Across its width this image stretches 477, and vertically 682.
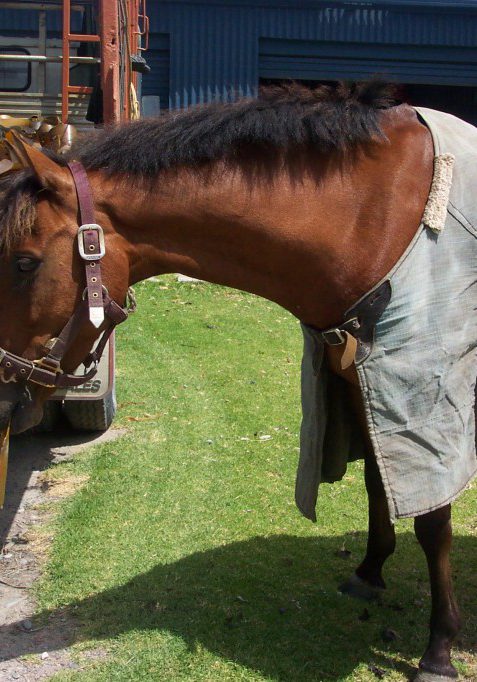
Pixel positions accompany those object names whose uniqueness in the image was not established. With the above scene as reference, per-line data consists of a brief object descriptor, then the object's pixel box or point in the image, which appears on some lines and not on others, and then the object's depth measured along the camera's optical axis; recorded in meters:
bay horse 2.49
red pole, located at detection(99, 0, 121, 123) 4.64
